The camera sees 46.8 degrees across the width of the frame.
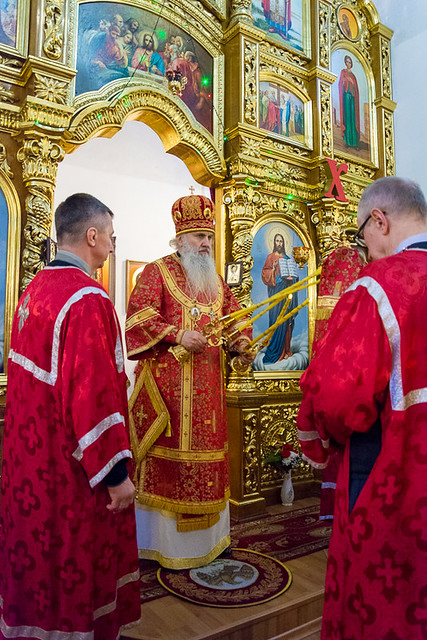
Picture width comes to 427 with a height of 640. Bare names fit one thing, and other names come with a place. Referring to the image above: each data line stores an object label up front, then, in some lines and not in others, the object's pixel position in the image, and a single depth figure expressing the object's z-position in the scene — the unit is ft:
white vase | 15.64
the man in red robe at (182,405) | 10.57
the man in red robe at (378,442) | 4.56
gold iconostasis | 11.91
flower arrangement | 15.47
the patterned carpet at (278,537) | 10.40
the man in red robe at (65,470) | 5.93
